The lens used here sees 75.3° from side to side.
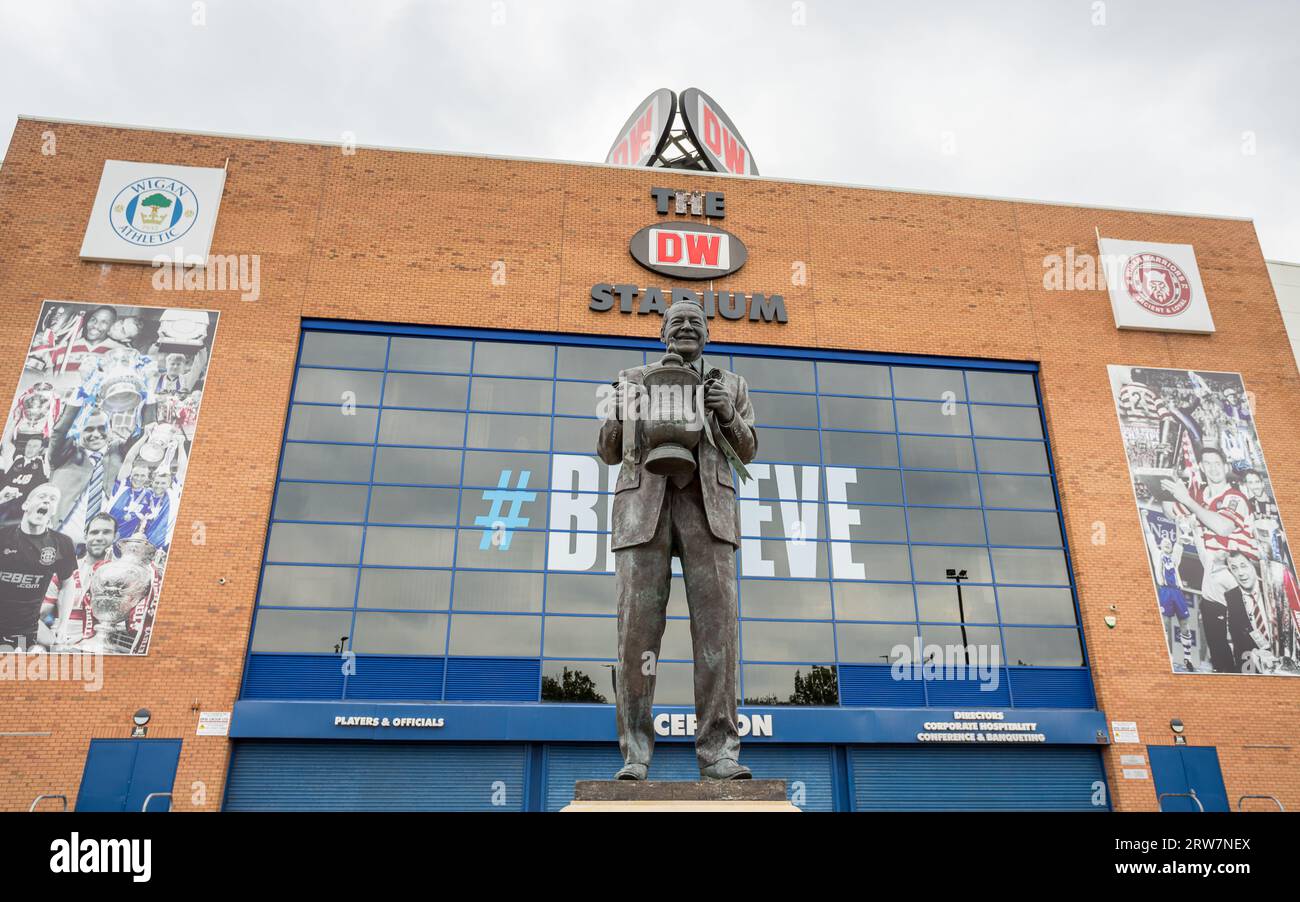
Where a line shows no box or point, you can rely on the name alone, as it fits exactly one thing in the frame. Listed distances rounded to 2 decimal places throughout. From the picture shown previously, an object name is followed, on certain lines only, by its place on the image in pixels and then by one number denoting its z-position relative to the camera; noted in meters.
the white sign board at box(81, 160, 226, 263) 18.09
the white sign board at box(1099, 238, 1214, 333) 20.64
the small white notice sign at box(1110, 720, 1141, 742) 16.88
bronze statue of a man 5.12
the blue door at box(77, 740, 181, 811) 14.26
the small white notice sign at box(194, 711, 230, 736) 14.98
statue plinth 4.37
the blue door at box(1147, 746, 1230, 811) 16.39
